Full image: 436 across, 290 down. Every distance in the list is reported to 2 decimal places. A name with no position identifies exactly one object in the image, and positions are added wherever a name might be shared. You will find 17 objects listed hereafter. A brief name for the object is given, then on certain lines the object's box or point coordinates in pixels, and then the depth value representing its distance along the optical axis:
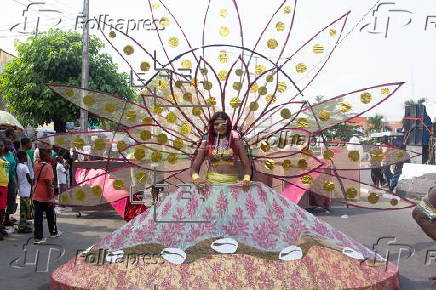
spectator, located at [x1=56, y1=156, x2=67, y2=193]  12.07
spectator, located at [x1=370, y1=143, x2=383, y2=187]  16.23
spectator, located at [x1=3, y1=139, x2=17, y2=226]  9.01
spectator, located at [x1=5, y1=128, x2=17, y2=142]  10.45
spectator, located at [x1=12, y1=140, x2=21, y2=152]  10.75
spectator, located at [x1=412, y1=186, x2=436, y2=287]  4.78
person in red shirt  8.05
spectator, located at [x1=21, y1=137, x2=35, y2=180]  9.64
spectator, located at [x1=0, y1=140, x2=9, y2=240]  8.48
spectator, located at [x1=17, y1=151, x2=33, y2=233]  9.35
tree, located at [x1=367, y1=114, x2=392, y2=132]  70.84
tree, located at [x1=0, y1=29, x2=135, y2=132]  27.11
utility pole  17.72
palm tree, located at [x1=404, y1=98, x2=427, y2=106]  56.06
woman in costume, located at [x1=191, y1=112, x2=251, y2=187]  4.88
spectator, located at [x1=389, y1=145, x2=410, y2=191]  15.36
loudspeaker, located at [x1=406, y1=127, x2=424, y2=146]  19.32
